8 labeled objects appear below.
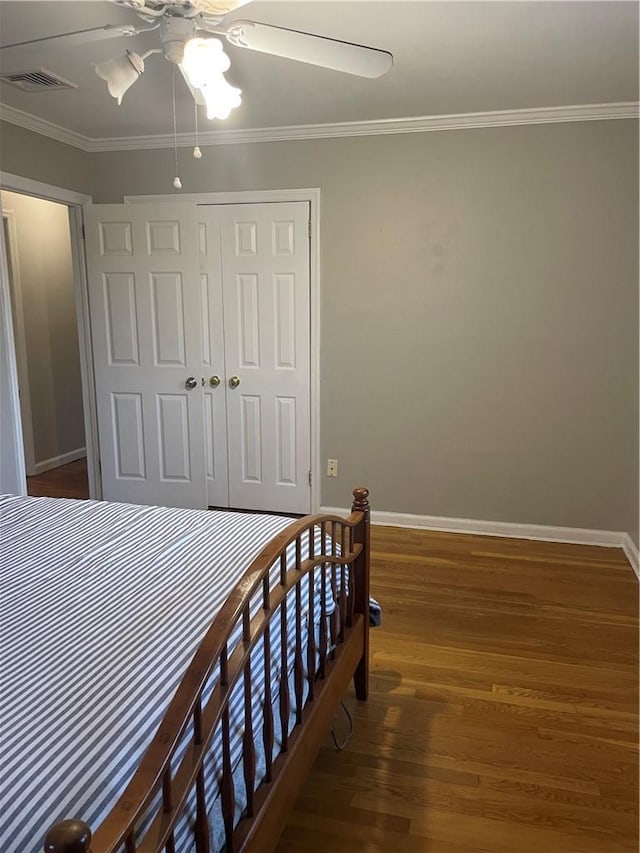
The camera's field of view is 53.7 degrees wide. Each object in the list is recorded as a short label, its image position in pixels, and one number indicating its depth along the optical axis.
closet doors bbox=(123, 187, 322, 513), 3.89
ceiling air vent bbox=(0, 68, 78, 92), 2.80
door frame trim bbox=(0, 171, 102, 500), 3.82
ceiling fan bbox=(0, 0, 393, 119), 1.72
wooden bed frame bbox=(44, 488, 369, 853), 0.97
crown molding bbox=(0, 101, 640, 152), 3.40
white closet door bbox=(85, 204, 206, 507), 4.02
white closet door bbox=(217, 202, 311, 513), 3.98
